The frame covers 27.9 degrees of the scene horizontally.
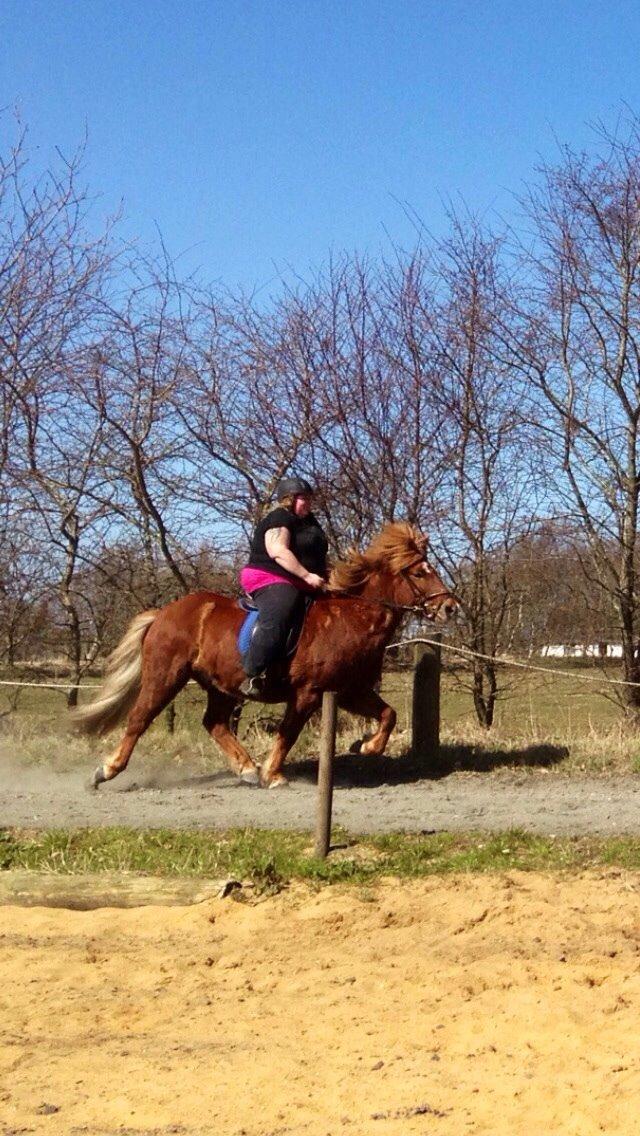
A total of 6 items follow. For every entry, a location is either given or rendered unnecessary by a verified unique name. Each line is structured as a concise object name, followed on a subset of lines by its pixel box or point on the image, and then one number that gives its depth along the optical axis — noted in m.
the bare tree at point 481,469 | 12.97
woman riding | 10.42
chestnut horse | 10.59
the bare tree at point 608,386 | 12.52
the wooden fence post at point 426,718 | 11.60
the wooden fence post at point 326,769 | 8.25
